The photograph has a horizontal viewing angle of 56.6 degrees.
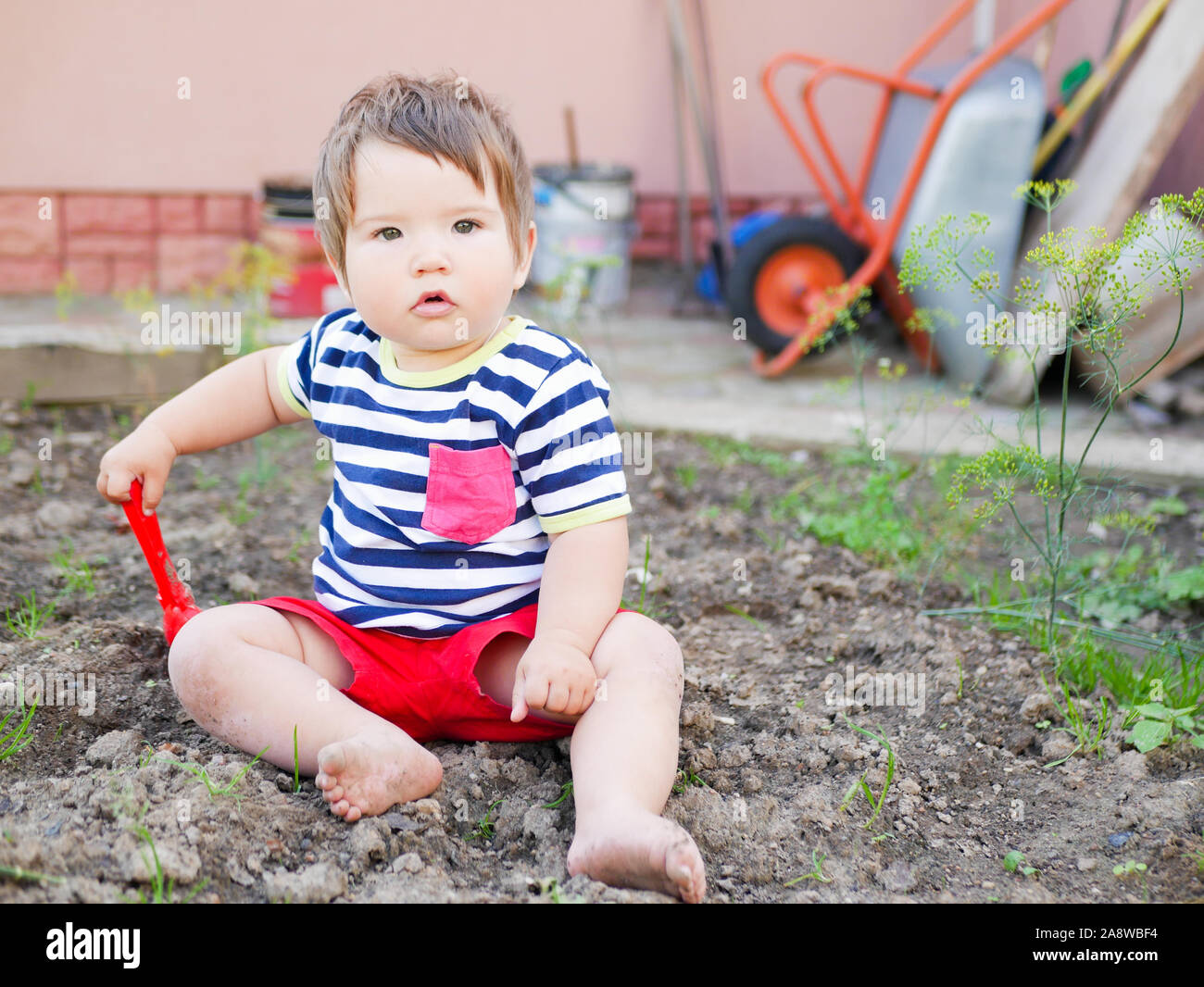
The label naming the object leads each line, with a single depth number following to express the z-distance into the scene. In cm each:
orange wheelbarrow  325
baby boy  133
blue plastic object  379
